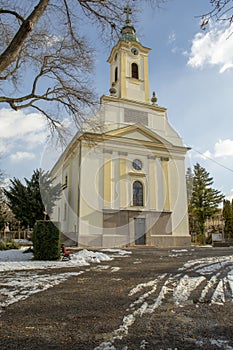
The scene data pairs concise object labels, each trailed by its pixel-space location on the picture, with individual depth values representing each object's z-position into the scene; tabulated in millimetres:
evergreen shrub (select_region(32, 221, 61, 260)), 9781
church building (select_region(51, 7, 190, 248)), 20281
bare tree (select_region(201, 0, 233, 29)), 2777
